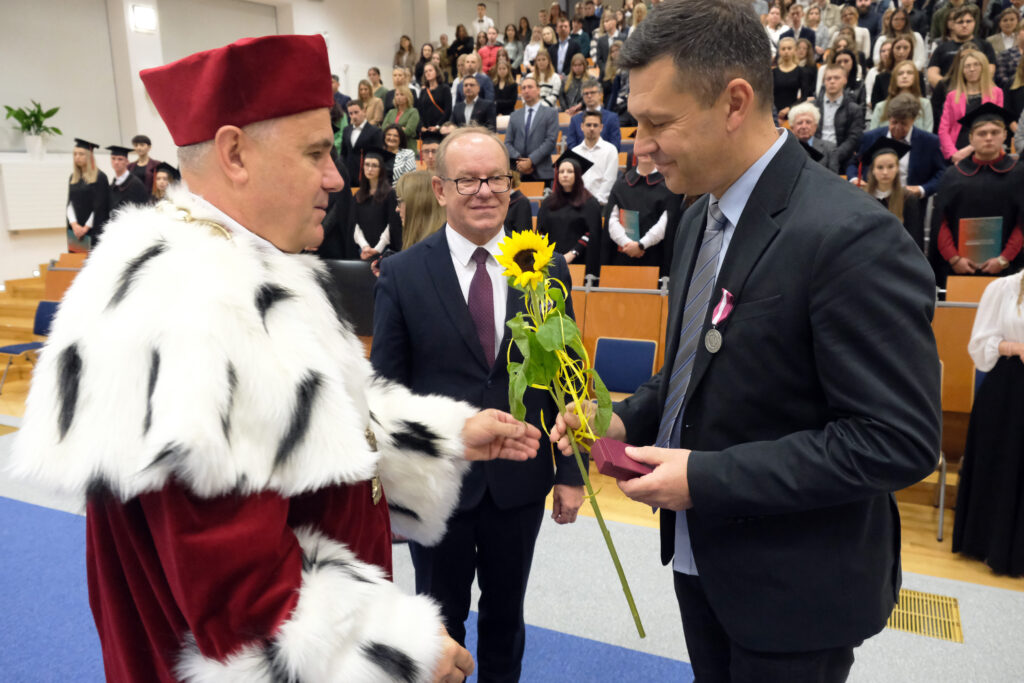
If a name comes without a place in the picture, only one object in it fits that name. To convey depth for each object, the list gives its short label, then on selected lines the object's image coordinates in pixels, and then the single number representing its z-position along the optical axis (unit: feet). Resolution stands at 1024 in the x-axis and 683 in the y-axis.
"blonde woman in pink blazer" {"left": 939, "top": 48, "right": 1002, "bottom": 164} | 19.29
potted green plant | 33.63
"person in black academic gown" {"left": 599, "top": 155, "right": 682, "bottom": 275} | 18.84
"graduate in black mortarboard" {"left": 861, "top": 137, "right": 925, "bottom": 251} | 15.96
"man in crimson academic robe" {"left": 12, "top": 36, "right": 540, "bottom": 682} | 2.80
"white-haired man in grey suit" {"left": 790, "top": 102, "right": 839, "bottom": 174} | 18.84
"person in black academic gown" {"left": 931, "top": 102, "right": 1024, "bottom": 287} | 15.67
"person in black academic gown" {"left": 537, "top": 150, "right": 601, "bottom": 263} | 19.61
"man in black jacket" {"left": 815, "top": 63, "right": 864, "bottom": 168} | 20.72
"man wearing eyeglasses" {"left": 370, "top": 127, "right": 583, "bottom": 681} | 6.20
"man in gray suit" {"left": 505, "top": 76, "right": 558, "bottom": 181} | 25.71
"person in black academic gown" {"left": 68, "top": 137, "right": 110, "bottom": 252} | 28.81
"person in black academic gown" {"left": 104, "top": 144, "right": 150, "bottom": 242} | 28.04
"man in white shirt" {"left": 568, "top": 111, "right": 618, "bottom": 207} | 22.11
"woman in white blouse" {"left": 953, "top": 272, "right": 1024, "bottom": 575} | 10.40
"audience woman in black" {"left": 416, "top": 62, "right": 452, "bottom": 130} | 33.94
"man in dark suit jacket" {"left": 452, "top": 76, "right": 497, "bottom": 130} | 30.66
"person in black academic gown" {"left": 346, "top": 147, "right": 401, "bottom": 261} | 21.80
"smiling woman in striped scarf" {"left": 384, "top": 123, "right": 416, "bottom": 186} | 25.20
